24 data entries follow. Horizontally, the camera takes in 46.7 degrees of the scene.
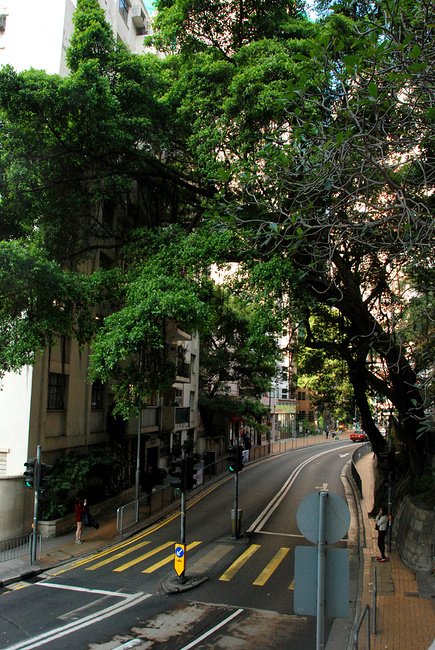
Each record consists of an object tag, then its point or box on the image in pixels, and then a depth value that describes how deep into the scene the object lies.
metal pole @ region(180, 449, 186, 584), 11.87
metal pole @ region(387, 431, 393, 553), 14.15
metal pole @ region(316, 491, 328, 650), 4.64
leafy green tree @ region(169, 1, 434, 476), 6.90
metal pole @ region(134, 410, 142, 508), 19.73
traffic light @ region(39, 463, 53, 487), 14.55
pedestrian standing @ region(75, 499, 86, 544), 16.61
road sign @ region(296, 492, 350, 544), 4.94
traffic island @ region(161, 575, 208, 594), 11.46
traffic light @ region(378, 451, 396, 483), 14.69
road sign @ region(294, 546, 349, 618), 4.74
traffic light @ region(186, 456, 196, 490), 13.51
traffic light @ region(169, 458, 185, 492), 13.32
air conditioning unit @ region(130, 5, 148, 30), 32.06
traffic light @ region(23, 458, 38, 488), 14.48
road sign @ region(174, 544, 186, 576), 11.70
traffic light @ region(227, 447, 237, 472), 17.31
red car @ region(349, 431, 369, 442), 57.34
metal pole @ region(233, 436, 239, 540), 16.31
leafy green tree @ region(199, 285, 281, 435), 35.38
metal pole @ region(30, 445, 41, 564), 14.13
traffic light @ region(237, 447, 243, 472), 17.33
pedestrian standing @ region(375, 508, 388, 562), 13.80
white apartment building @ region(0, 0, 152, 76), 21.37
